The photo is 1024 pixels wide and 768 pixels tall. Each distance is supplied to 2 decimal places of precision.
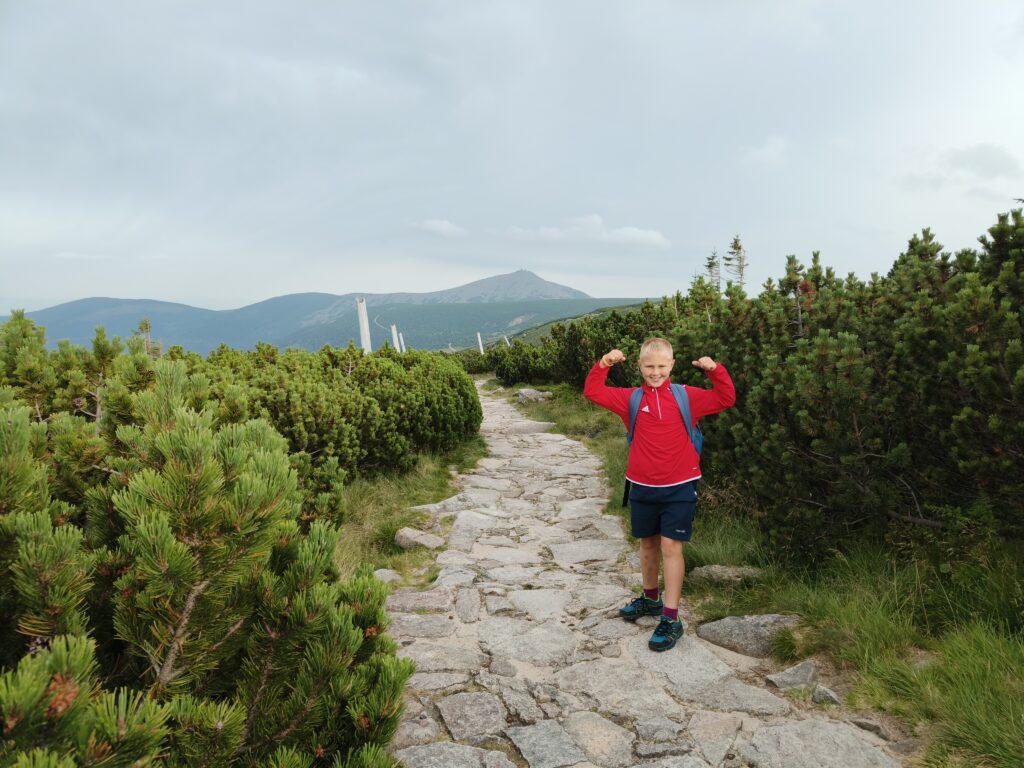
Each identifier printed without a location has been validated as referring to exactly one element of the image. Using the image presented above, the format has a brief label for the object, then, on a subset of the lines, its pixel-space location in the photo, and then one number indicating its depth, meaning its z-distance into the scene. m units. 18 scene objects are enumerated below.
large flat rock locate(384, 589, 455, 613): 4.33
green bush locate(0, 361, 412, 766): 1.34
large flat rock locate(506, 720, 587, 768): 2.65
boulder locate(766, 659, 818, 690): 3.05
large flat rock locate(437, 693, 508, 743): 2.85
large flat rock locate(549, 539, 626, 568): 5.27
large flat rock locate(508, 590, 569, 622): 4.23
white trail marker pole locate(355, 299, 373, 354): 11.34
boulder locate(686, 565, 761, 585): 4.15
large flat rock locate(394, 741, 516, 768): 2.61
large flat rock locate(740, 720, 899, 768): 2.46
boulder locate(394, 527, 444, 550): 5.59
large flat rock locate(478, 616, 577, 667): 3.63
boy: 3.63
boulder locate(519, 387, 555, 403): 15.27
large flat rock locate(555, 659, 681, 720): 3.02
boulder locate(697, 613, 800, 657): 3.46
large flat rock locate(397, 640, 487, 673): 3.48
